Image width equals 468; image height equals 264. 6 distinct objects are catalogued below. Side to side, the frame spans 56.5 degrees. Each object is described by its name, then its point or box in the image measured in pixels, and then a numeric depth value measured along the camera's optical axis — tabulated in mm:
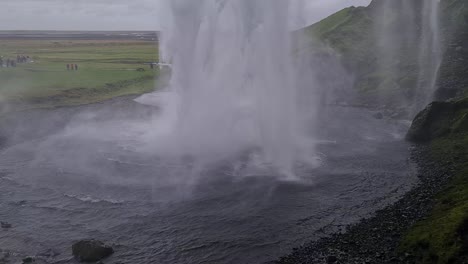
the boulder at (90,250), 23750
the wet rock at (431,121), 43969
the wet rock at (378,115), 61550
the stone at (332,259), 22728
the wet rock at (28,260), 23516
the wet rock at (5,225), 27906
